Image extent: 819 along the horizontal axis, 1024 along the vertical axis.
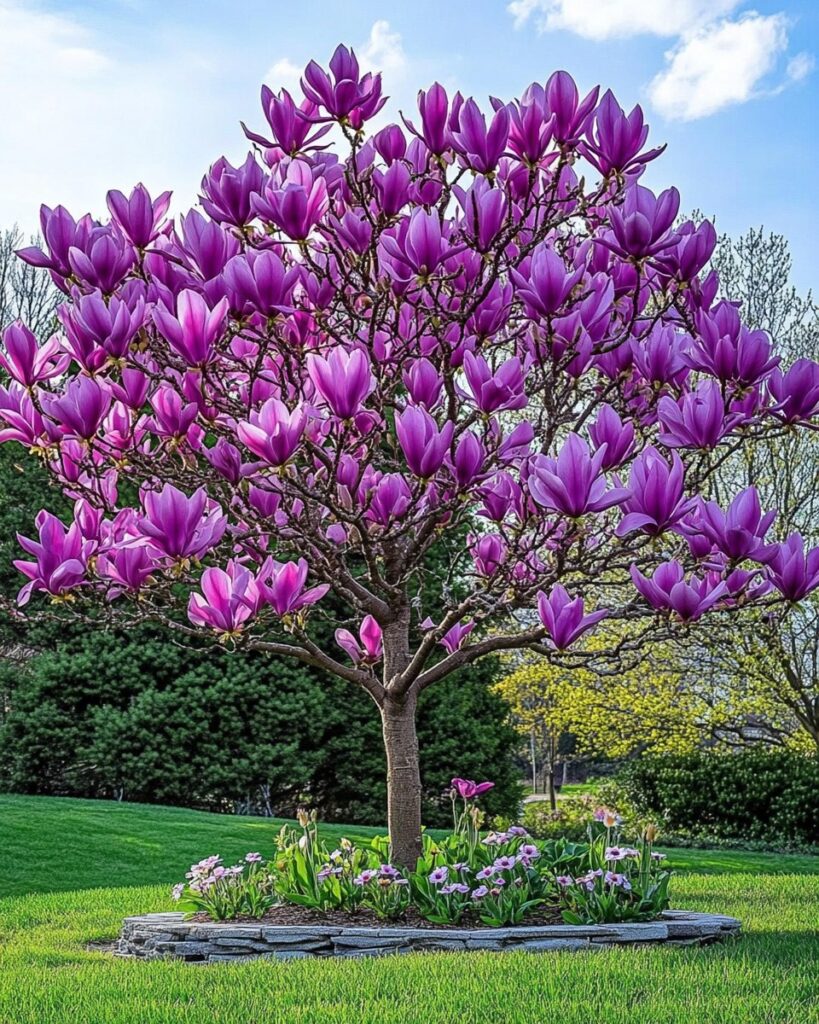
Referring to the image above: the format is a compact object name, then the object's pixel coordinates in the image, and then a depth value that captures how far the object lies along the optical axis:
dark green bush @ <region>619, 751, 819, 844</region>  14.35
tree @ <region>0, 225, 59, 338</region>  25.14
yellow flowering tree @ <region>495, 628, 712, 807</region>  16.17
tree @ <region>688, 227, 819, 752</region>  15.26
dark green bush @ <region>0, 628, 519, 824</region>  12.99
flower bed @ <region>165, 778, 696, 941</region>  5.13
